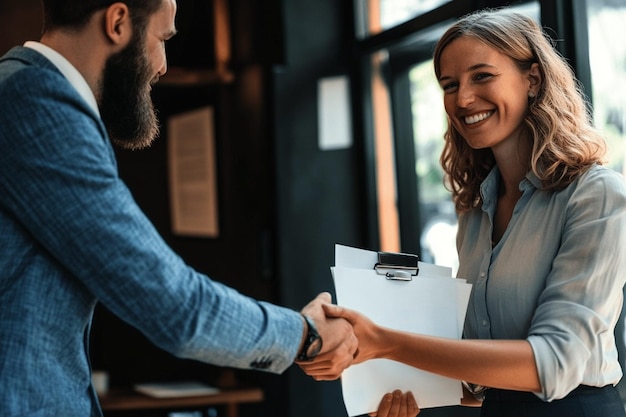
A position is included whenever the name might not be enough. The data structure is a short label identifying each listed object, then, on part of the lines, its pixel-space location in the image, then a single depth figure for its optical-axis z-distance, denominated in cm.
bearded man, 142
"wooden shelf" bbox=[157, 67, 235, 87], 409
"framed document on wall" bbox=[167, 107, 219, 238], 434
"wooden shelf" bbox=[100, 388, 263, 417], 382
